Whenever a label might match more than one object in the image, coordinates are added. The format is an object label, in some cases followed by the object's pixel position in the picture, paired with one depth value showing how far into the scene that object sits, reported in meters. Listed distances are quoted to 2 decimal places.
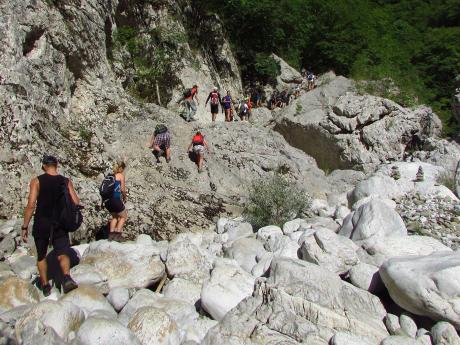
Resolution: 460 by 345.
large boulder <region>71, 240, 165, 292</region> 6.04
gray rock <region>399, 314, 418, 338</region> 5.12
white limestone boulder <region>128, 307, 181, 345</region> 4.88
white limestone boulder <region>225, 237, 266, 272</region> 7.12
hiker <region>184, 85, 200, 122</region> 14.11
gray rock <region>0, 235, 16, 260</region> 6.61
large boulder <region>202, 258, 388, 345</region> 4.89
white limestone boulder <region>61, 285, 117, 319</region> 5.35
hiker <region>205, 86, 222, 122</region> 15.46
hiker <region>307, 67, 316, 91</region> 23.91
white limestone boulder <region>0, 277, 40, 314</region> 5.28
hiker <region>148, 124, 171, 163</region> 11.03
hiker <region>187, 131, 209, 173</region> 11.34
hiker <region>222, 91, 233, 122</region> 16.53
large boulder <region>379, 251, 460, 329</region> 4.99
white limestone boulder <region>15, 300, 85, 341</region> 4.72
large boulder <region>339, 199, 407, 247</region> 7.13
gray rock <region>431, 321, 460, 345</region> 4.77
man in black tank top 5.52
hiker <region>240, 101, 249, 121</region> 18.61
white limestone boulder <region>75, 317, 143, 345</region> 4.59
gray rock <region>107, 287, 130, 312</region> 5.62
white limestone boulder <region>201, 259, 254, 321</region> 5.50
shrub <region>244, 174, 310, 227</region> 9.35
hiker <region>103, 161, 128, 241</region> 7.45
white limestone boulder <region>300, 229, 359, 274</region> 6.26
